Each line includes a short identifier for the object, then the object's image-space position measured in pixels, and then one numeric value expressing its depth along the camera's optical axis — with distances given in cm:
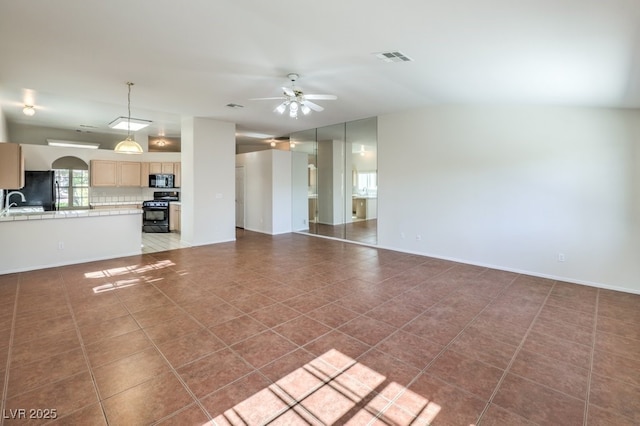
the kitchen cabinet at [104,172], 888
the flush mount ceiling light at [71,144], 873
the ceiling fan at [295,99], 410
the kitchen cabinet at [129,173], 928
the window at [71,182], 851
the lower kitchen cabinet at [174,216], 891
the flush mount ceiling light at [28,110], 625
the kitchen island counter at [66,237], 488
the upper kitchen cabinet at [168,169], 970
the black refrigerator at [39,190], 807
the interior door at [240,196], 981
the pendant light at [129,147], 539
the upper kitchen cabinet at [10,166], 466
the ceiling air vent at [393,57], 344
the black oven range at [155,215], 894
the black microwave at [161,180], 953
